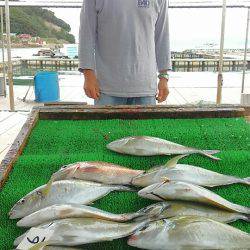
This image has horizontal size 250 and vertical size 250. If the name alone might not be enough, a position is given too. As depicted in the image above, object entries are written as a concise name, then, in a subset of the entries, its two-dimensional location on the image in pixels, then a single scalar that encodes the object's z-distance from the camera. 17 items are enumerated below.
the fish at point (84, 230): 1.29
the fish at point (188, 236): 1.24
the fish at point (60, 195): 1.52
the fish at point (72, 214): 1.41
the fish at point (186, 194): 1.48
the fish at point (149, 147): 1.99
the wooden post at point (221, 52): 4.71
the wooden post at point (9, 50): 5.30
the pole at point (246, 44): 6.51
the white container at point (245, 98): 6.80
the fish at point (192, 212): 1.43
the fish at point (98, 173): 1.72
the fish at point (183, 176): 1.68
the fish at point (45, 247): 1.20
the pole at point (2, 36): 6.60
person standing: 2.81
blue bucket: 8.23
